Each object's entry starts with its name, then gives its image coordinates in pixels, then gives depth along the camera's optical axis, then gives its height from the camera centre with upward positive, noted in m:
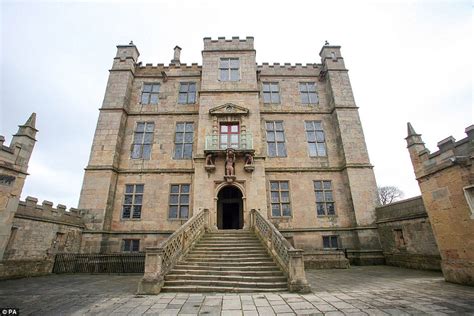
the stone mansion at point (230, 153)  13.12 +5.44
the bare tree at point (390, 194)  39.67 +7.26
